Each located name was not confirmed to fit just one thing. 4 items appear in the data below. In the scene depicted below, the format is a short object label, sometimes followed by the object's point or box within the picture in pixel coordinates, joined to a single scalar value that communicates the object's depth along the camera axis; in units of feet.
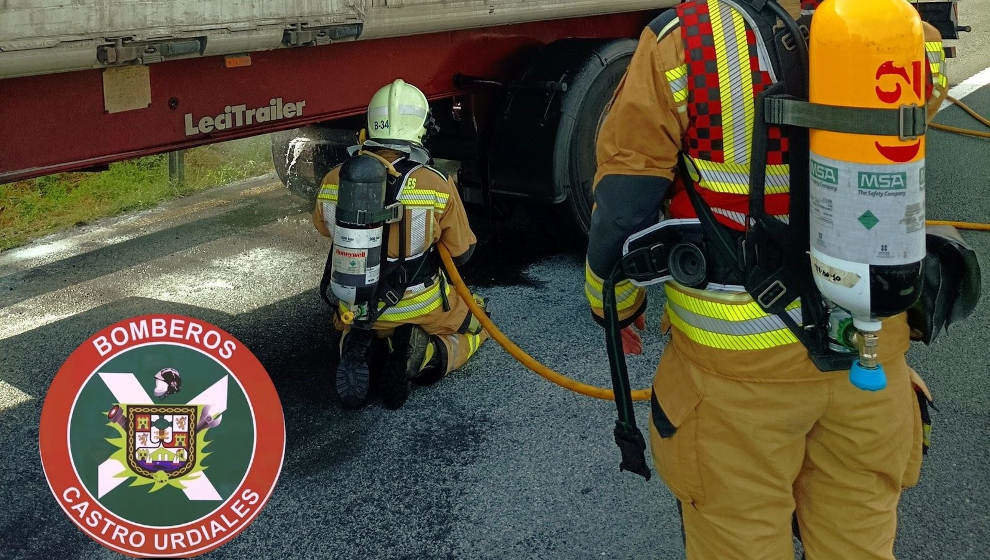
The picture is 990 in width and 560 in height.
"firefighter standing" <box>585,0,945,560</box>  6.36
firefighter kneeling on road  11.87
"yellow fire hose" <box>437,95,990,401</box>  11.41
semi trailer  9.30
